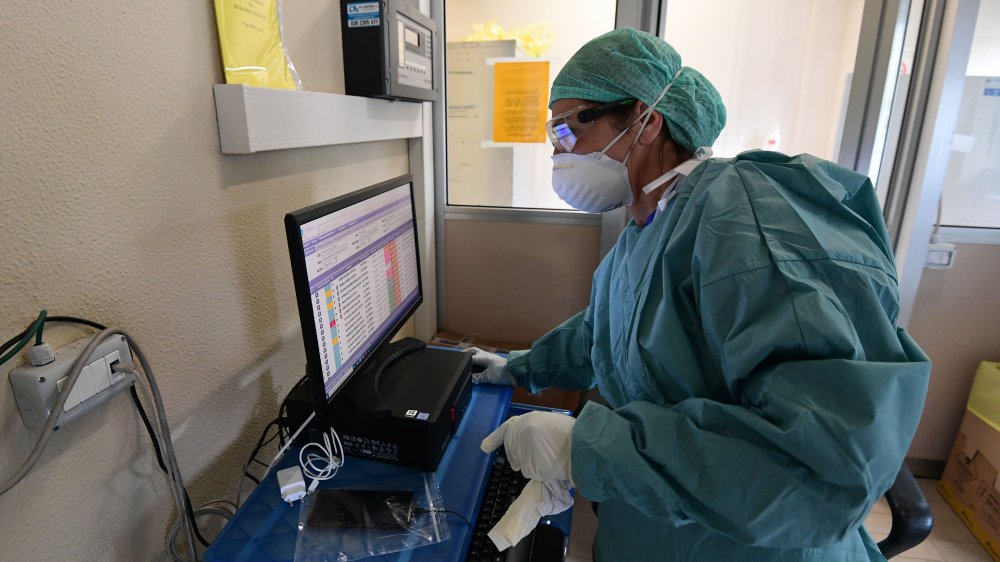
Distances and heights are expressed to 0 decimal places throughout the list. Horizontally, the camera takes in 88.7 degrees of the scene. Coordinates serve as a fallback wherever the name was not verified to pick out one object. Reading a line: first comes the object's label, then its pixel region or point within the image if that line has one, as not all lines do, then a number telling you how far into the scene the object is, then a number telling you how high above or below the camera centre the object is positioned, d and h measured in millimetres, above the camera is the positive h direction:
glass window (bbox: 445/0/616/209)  1722 +242
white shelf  853 +52
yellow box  1748 -1095
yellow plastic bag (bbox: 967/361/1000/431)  1794 -844
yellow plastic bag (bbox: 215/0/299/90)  861 +174
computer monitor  758 -223
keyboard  860 -639
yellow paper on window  1743 +158
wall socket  584 -282
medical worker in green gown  597 -255
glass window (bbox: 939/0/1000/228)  1655 +27
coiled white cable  908 -558
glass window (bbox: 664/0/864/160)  1646 +283
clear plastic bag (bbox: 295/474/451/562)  768 -577
